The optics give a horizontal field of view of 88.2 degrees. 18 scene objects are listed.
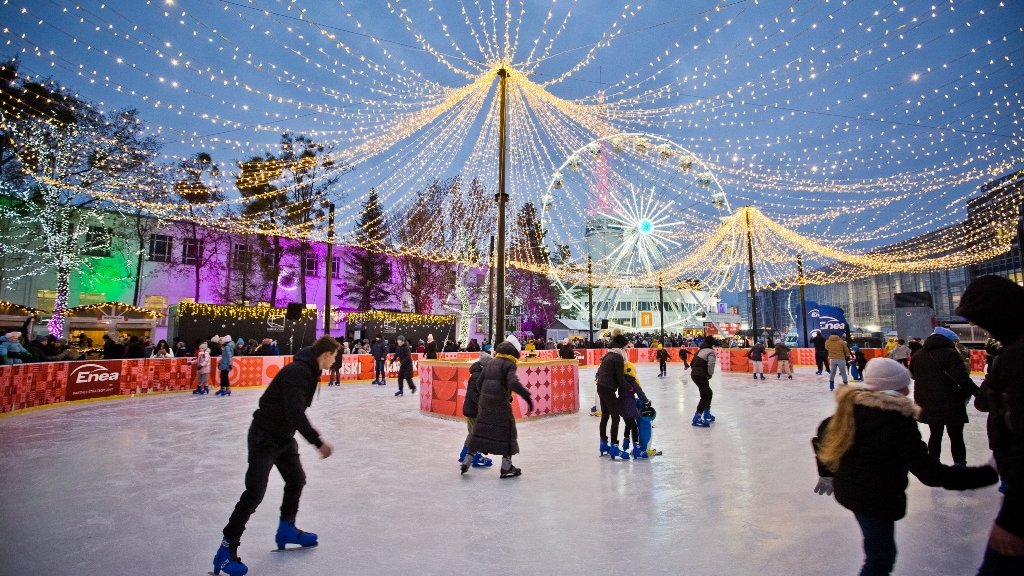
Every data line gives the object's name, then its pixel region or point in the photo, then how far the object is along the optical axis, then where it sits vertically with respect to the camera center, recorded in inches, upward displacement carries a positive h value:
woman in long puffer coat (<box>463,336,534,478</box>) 214.2 -32.8
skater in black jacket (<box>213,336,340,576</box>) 129.5 -28.0
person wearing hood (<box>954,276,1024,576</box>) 69.0 -10.2
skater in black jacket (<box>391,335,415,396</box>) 561.4 -32.4
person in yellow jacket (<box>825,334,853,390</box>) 531.2 -22.1
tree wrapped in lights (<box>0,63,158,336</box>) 695.7 +235.0
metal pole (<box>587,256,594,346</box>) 1110.9 +112.4
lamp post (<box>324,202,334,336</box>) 605.1 +72.2
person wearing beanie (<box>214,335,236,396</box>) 572.2 -35.3
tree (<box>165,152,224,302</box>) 1029.8 +183.2
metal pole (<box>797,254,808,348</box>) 958.5 +91.8
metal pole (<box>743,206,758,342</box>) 863.7 +135.5
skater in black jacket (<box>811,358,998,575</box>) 93.0 -22.9
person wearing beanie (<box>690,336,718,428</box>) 344.8 -27.9
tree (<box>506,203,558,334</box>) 1369.0 +150.2
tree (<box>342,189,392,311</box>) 1247.5 +145.0
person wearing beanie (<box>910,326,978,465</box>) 190.9 -21.8
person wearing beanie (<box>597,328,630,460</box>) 250.6 -26.5
